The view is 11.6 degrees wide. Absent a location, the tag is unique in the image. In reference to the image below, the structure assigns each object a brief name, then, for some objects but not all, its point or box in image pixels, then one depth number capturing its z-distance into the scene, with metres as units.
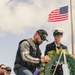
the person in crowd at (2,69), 9.46
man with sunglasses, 7.67
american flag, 18.50
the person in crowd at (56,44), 9.44
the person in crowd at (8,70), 11.95
